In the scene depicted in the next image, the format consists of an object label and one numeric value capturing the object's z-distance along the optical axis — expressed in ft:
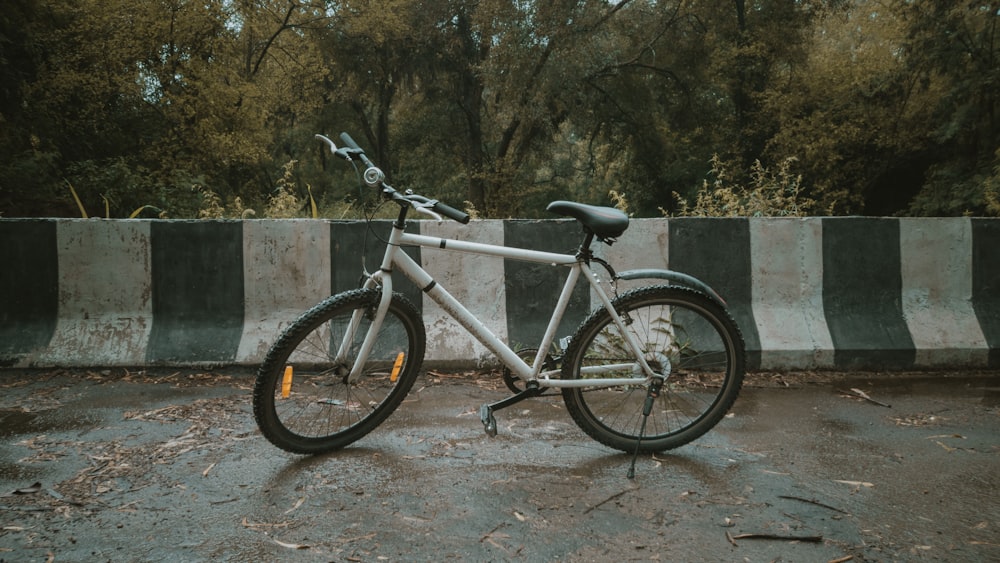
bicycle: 11.26
